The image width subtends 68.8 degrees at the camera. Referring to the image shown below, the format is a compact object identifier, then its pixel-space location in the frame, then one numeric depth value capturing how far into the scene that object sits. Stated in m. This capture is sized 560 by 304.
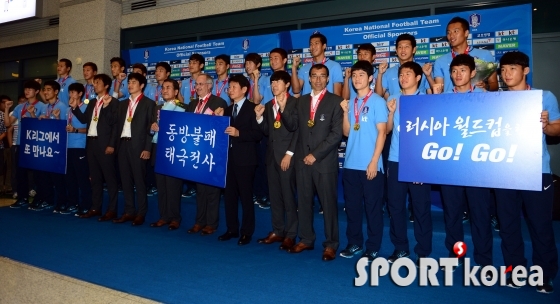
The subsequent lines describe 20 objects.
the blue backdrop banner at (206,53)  6.20
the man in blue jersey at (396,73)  4.05
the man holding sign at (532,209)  2.80
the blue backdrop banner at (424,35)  4.53
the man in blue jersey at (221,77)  5.02
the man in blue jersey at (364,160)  3.45
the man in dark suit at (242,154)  4.07
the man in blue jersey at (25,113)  5.89
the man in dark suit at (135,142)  4.74
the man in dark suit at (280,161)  3.80
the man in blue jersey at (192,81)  5.34
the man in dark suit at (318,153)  3.57
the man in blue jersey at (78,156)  5.27
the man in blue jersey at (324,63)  4.52
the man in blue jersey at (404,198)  3.33
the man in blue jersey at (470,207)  3.07
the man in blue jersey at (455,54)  3.71
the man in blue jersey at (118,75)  5.86
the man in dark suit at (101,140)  4.96
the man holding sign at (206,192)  4.37
